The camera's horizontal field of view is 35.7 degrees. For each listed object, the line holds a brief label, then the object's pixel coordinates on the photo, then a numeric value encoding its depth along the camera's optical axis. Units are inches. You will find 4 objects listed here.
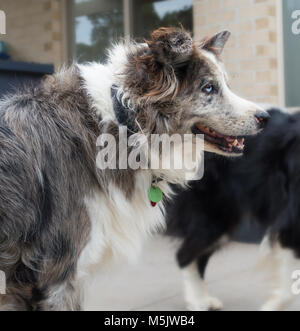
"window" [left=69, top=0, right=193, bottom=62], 266.5
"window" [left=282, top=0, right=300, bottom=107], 207.9
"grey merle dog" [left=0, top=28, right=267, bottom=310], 90.1
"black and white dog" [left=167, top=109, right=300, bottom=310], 136.2
